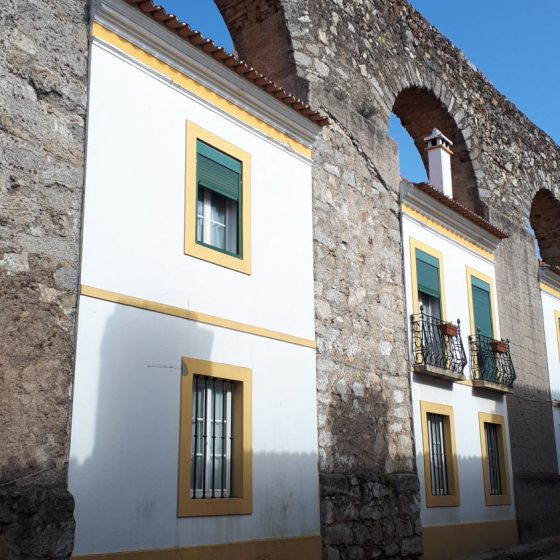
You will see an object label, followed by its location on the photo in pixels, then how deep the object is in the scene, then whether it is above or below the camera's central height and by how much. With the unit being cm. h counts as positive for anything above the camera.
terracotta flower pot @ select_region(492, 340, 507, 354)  1302 +234
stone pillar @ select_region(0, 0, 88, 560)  583 +185
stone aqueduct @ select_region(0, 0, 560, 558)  614 +286
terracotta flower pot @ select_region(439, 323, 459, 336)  1158 +233
